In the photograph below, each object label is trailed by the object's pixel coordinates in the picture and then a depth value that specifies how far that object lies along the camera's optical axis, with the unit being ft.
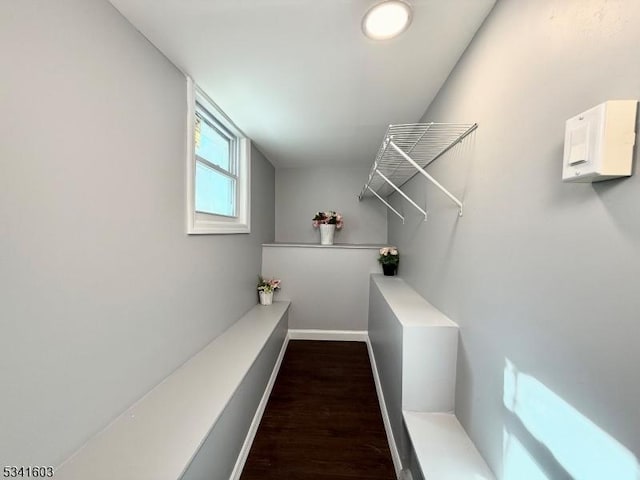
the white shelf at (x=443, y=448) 3.20
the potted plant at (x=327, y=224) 10.78
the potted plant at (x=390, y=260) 9.46
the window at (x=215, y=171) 5.20
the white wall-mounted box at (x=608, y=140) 1.66
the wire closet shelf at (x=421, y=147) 3.96
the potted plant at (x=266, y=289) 9.71
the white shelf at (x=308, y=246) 10.37
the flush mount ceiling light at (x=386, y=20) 3.20
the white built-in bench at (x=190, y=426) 2.94
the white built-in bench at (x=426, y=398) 3.37
